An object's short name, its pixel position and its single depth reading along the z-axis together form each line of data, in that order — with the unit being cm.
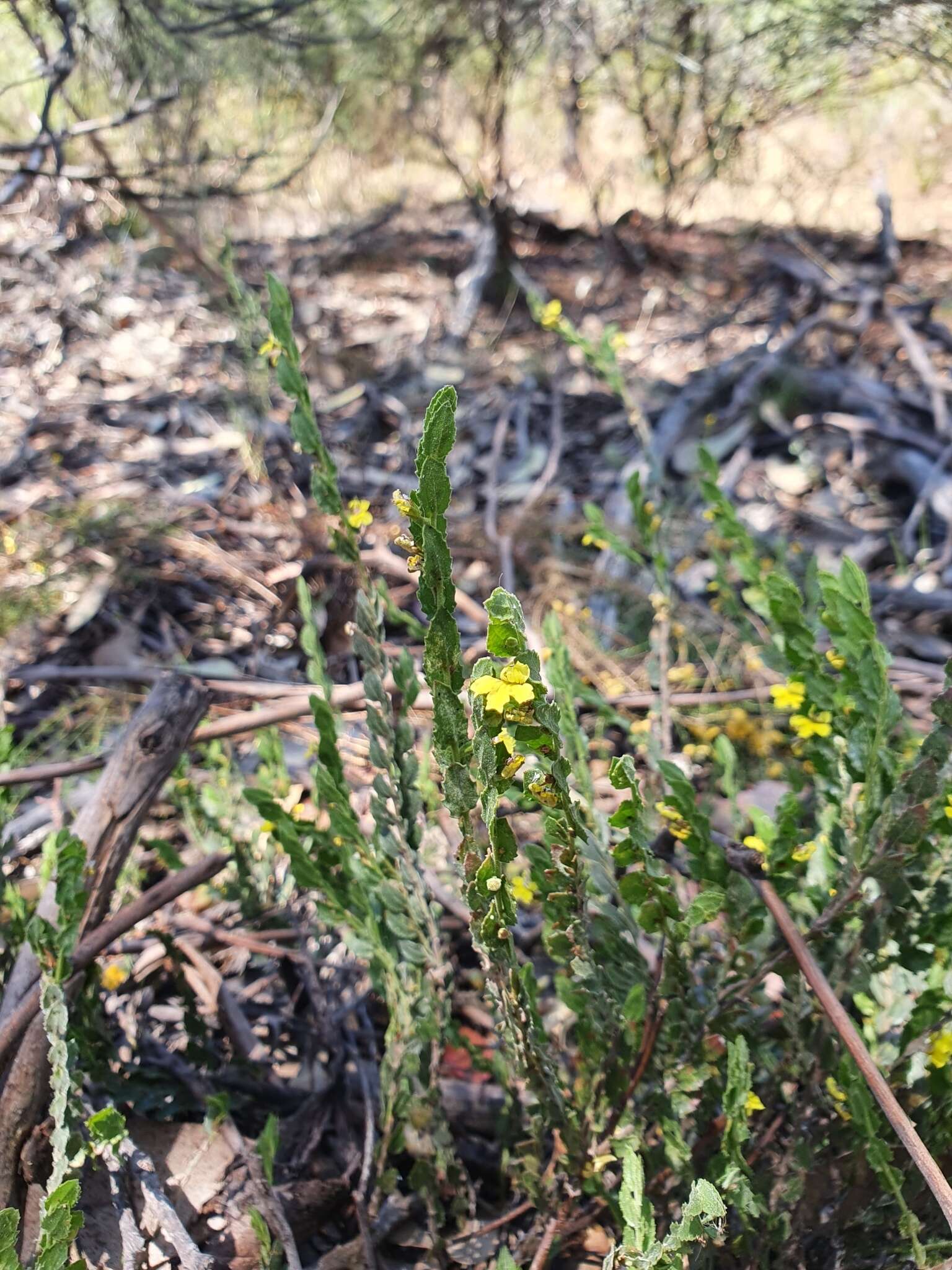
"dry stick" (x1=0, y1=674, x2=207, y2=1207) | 38
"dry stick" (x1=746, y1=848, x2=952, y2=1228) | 25
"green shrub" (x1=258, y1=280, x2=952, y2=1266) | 27
